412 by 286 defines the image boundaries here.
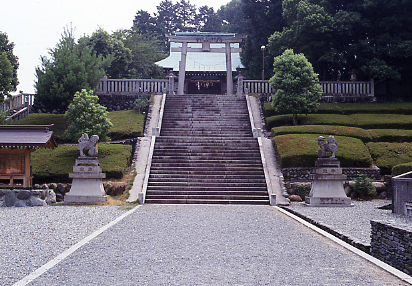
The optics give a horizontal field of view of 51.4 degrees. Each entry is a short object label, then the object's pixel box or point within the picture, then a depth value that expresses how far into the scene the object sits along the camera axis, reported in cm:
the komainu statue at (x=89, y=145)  1678
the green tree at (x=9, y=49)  3638
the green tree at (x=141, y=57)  4300
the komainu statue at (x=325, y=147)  1666
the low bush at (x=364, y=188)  1803
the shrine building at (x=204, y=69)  3984
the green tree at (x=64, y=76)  2597
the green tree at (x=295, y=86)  2514
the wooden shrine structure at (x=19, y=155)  1723
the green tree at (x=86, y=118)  2119
